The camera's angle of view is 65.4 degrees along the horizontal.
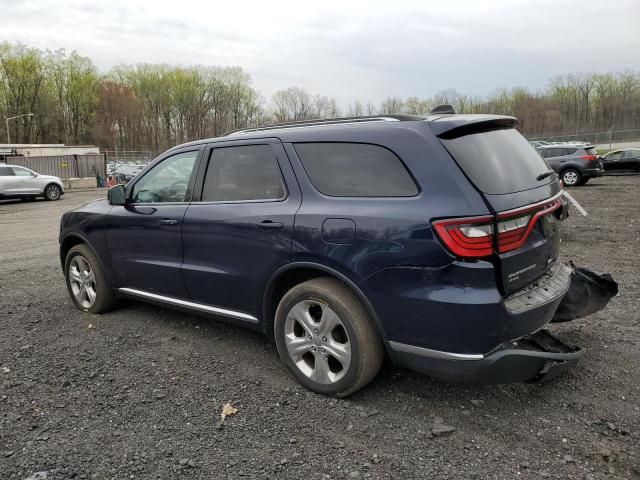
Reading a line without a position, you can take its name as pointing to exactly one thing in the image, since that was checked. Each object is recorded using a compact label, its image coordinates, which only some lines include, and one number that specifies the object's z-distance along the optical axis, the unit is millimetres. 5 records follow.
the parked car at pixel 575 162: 20391
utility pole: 62031
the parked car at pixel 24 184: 19530
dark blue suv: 2666
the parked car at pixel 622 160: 25594
